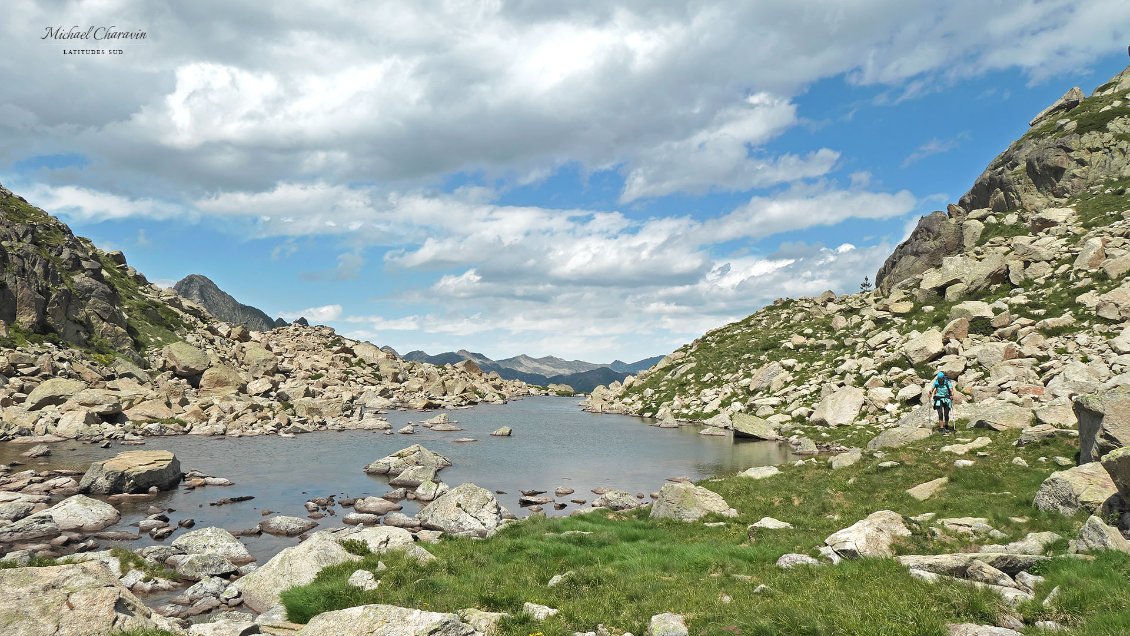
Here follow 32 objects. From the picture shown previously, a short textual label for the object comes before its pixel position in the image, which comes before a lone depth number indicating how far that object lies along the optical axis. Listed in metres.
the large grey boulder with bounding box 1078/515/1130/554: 14.07
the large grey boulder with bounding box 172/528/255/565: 24.41
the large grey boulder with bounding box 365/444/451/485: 46.72
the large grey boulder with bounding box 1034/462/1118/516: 18.47
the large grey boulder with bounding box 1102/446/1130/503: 15.97
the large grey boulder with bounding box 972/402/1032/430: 33.90
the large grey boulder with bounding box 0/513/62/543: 26.44
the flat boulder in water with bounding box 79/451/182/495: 36.56
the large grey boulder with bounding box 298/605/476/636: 12.33
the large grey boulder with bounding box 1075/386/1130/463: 19.72
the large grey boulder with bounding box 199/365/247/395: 86.25
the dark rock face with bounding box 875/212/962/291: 90.56
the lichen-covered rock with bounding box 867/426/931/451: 37.66
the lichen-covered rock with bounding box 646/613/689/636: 12.55
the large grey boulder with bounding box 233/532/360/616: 18.78
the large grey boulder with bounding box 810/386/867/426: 56.75
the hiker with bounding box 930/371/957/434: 38.91
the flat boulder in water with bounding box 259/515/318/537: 29.11
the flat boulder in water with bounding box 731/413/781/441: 61.53
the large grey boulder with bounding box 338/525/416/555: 22.03
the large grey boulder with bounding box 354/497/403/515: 34.34
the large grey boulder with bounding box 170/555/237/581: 21.64
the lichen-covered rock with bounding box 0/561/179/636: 12.64
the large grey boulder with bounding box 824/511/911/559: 17.25
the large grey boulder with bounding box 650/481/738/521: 26.41
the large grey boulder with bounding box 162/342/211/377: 89.88
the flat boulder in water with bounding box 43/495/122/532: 28.94
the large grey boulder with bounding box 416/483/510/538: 29.78
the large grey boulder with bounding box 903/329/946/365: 57.81
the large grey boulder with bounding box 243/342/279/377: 110.31
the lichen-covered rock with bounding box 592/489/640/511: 33.69
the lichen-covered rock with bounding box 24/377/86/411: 63.34
